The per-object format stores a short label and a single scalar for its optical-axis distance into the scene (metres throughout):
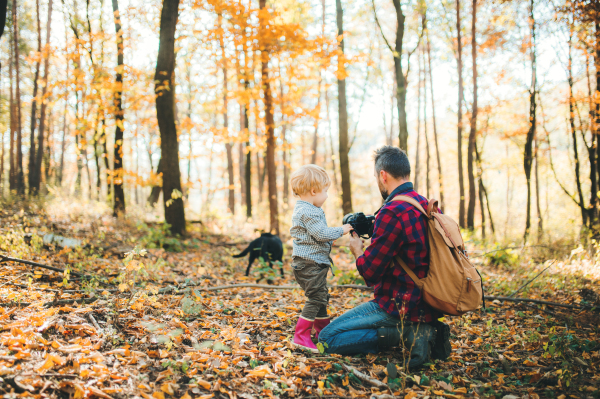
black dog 5.52
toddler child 2.92
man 2.49
